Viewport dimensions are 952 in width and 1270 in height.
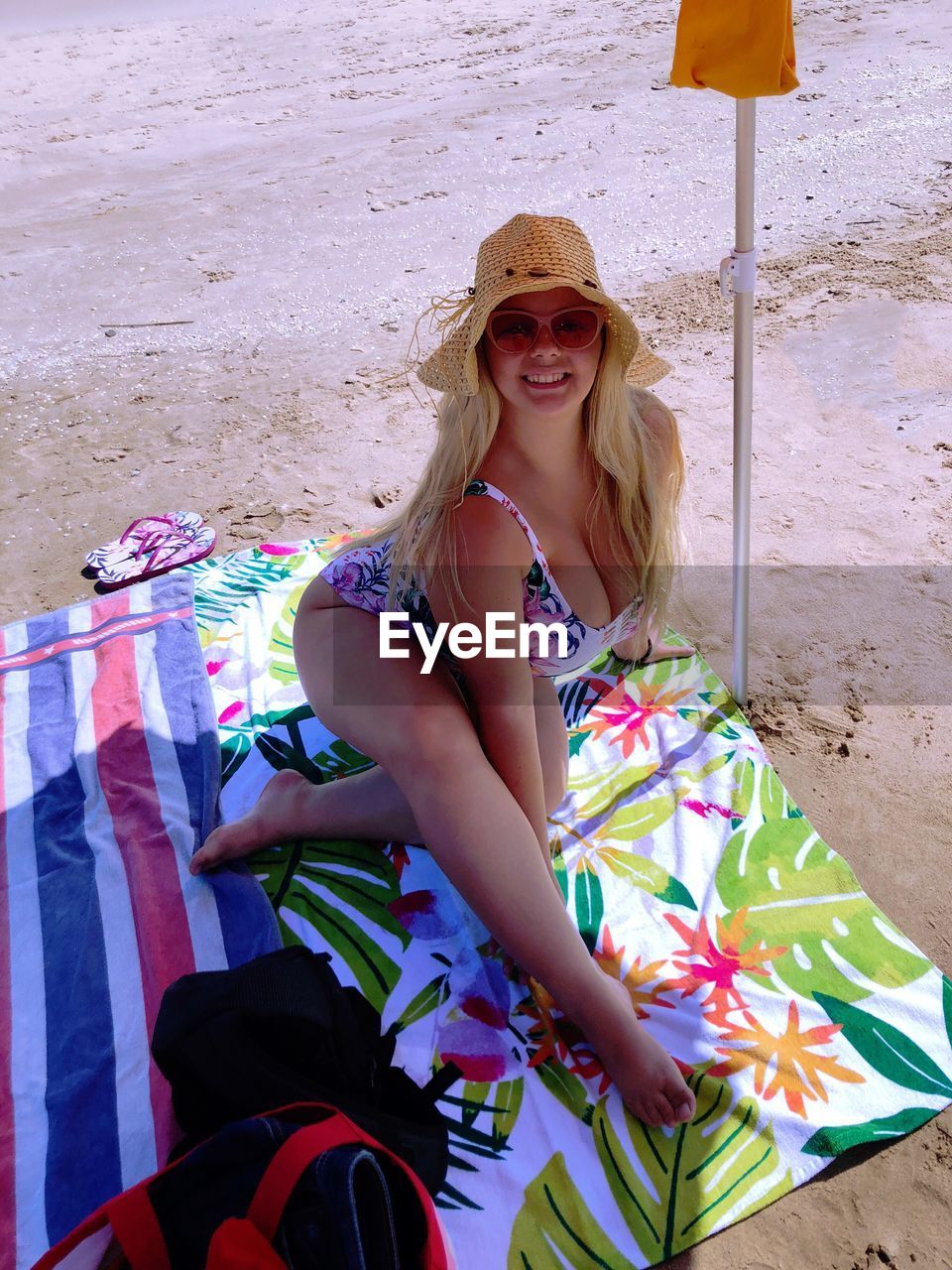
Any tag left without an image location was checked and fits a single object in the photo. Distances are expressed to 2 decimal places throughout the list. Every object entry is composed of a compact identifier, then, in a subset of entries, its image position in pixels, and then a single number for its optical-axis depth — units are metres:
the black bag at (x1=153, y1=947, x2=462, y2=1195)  1.75
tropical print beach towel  1.79
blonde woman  1.94
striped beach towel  1.87
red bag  1.46
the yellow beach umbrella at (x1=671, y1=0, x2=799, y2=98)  1.95
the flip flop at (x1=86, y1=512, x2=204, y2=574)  3.52
